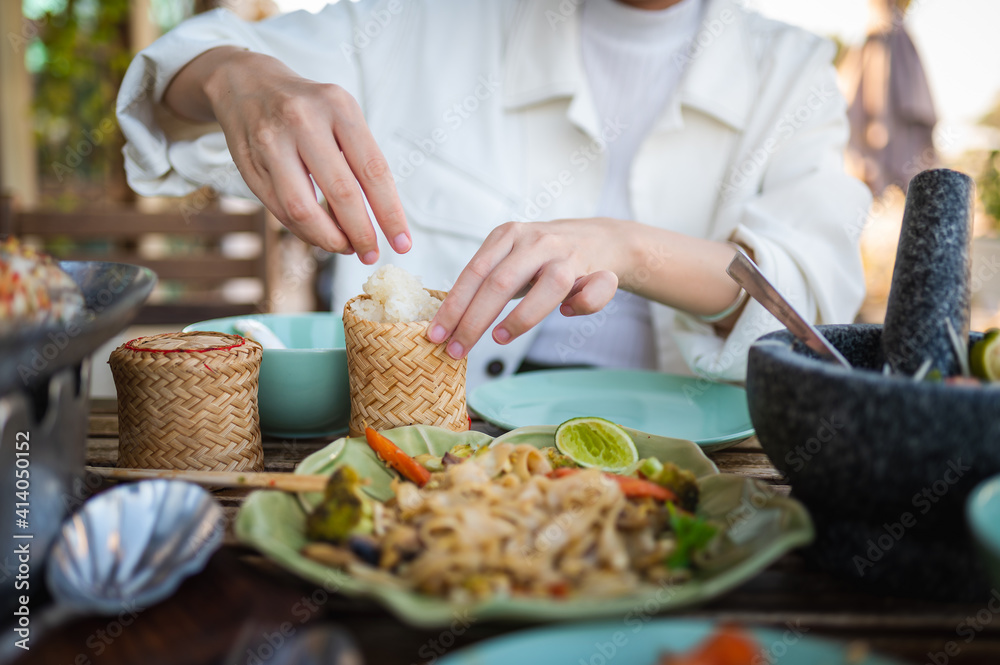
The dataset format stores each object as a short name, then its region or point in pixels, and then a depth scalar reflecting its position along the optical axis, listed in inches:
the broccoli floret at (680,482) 28.9
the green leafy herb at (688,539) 23.9
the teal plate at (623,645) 18.0
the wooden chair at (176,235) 96.0
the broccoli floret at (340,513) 24.7
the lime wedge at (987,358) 28.1
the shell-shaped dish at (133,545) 21.0
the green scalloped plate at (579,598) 19.6
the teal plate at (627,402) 44.8
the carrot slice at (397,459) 31.7
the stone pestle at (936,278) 29.0
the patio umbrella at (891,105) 170.7
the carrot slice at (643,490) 28.5
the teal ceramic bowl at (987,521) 18.9
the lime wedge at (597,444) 34.5
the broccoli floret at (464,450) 34.5
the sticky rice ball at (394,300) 40.8
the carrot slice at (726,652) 16.5
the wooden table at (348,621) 19.3
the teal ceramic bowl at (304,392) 42.5
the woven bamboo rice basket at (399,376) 38.3
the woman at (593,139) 60.1
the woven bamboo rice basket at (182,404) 35.1
